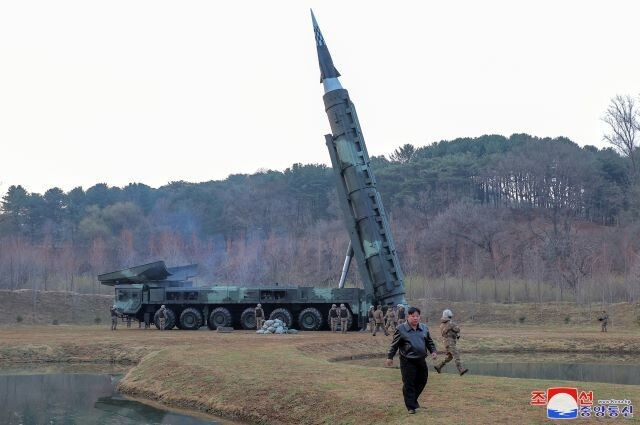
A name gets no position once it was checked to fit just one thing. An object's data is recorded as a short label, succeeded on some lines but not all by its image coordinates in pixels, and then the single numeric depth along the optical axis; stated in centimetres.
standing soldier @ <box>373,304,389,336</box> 3156
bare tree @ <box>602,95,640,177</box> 7800
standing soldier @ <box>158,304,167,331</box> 3569
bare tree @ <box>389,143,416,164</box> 10019
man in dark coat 1270
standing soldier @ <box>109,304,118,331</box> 3648
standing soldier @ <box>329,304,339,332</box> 3341
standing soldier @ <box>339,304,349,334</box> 3302
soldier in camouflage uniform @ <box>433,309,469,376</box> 1719
